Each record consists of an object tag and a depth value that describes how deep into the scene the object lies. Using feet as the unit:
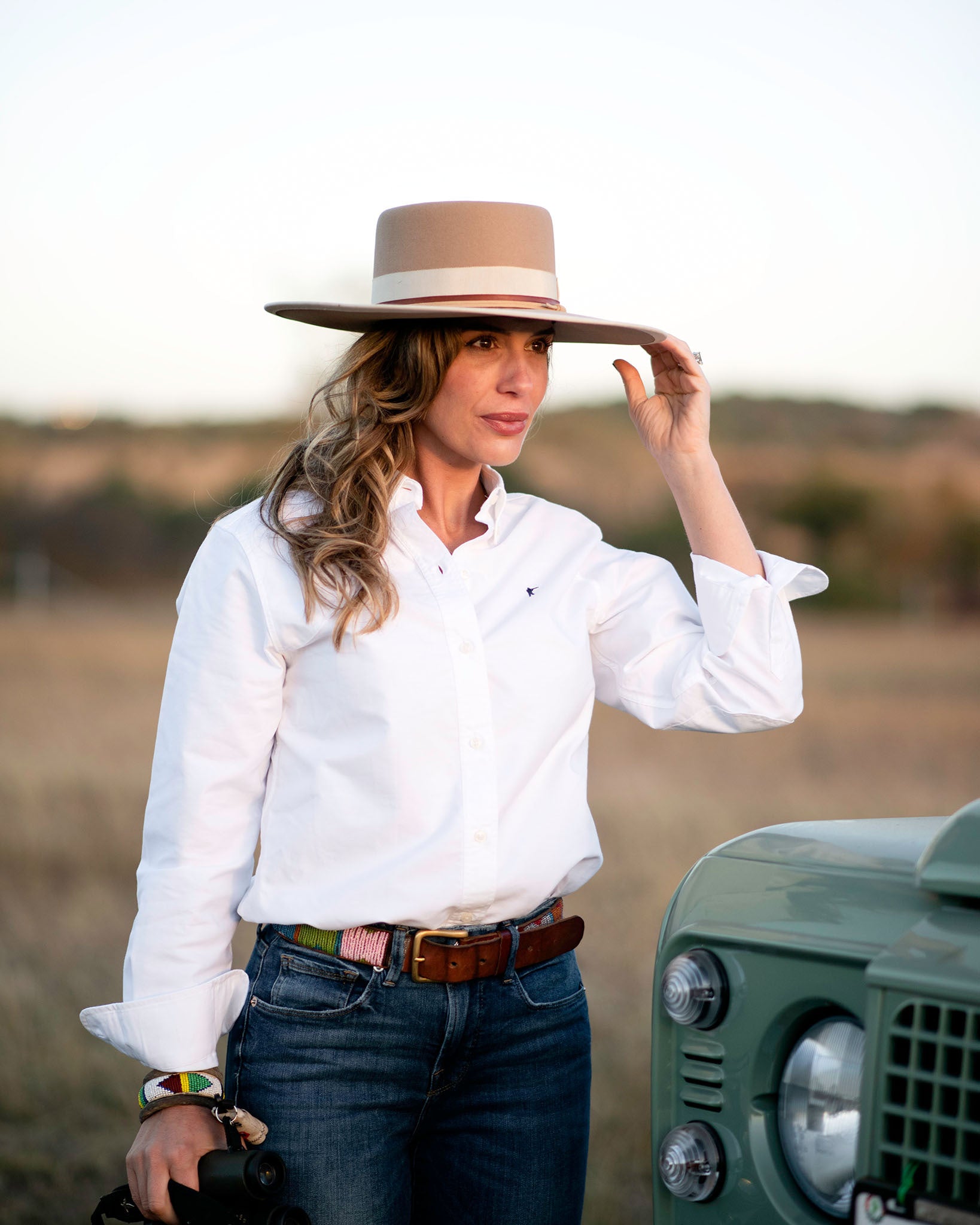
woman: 10.00
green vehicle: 8.38
